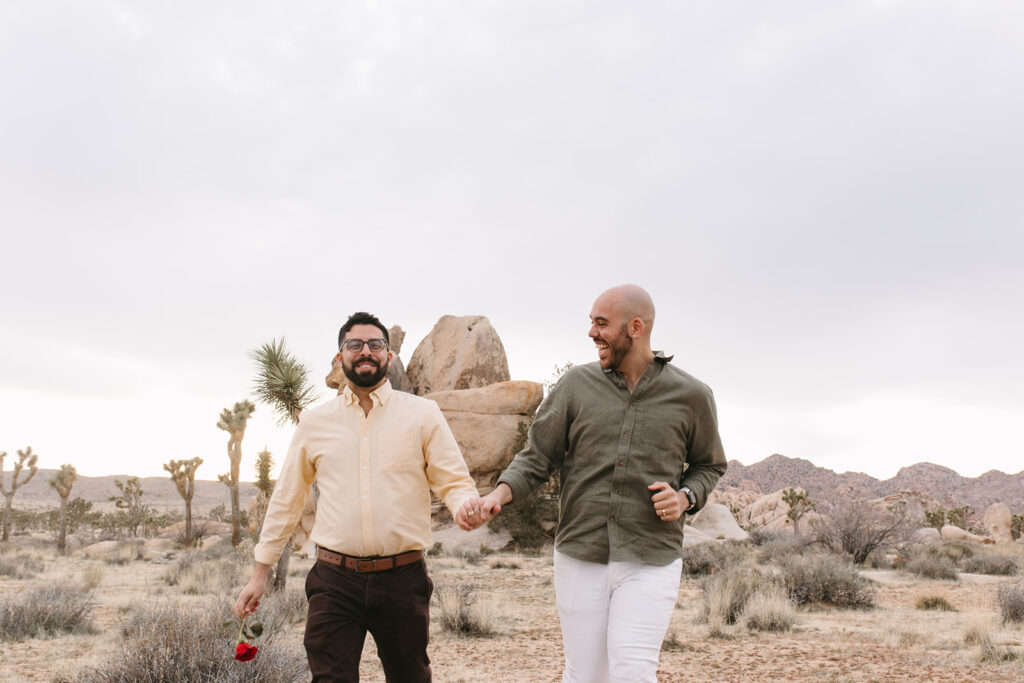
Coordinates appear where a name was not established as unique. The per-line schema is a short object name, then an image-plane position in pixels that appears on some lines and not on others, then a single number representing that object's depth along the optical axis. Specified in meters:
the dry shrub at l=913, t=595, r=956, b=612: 13.24
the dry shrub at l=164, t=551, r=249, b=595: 16.28
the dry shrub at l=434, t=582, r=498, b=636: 10.41
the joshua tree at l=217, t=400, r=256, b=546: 29.89
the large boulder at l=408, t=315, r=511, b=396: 32.50
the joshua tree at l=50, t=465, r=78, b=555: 34.42
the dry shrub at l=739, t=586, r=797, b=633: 10.73
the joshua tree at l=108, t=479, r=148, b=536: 45.41
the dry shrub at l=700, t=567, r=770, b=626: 11.12
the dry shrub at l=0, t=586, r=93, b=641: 10.38
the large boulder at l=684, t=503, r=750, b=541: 34.24
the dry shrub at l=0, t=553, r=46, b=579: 19.80
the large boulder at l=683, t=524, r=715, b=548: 29.25
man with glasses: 3.62
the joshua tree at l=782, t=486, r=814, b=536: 42.75
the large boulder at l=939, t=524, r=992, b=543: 39.08
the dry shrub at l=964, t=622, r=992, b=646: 9.13
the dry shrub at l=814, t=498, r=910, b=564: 20.28
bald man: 3.44
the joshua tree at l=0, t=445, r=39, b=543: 35.12
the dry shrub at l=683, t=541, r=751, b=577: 17.86
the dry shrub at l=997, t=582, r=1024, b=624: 11.09
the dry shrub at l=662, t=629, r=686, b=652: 9.41
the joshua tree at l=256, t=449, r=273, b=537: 28.89
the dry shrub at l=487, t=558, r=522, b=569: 21.31
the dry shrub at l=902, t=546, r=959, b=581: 18.02
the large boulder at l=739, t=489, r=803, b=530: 53.56
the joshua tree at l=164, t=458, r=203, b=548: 35.09
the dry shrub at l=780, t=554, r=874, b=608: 13.05
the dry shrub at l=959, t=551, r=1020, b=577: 19.88
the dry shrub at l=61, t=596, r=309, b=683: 6.33
